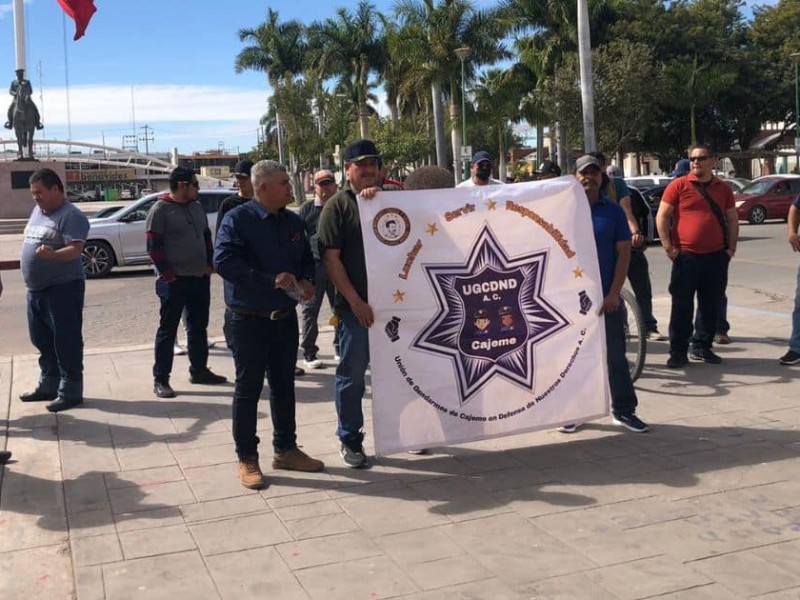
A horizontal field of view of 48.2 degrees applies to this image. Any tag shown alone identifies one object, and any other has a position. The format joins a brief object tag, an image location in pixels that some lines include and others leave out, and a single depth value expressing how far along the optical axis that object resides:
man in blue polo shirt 5.62
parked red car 25.77
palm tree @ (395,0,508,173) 39.25
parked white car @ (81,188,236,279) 16.97
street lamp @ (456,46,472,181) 38.02
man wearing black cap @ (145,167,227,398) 7.09
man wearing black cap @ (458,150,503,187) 7.61
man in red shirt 7.30
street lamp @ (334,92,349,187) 50.66
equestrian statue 31.95
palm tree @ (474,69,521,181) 44.75
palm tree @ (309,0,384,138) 49.81
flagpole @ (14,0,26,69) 37.12
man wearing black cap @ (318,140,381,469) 4.92
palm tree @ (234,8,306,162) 58.50
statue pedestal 32.72
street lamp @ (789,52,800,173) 40.79
